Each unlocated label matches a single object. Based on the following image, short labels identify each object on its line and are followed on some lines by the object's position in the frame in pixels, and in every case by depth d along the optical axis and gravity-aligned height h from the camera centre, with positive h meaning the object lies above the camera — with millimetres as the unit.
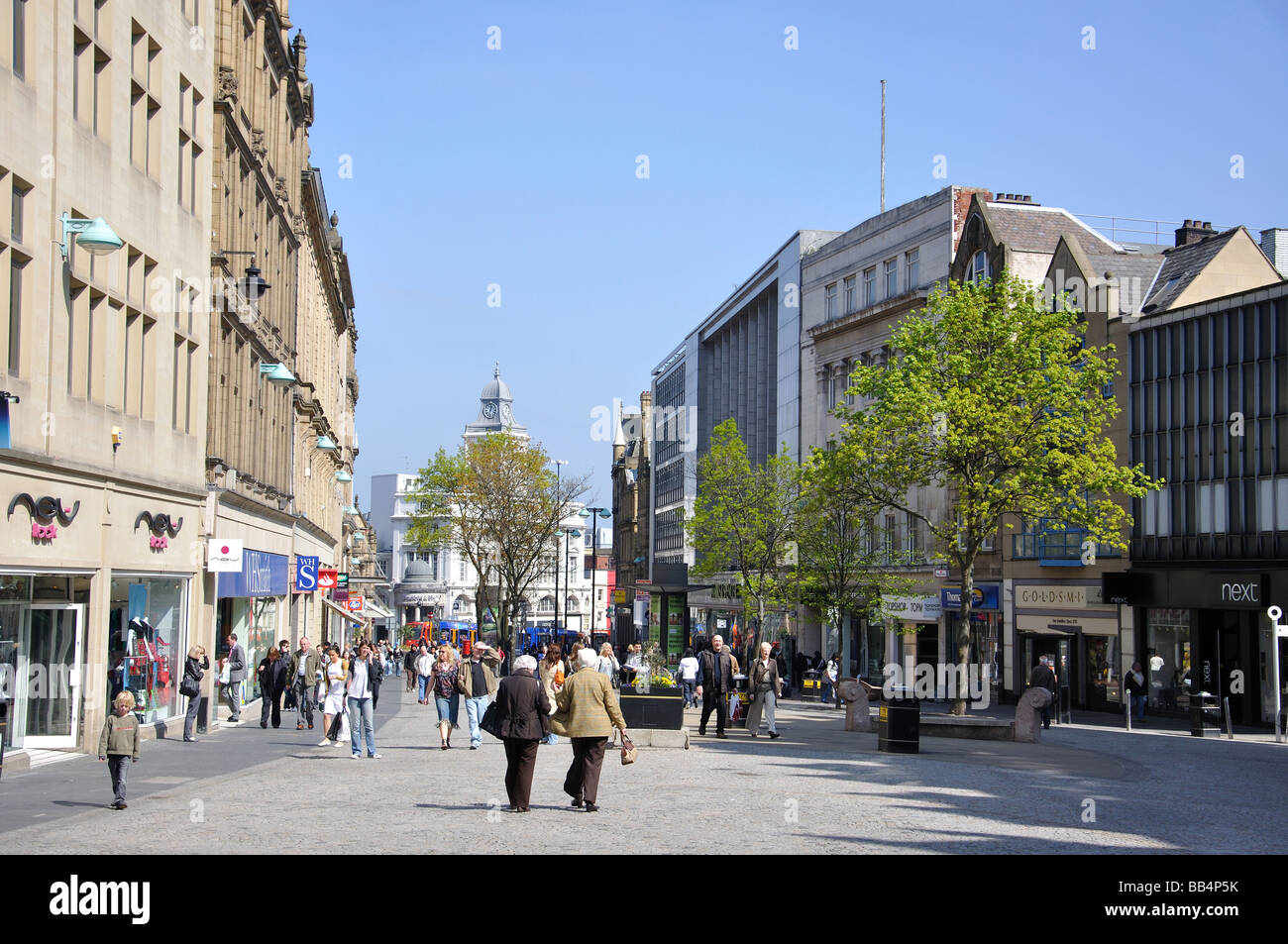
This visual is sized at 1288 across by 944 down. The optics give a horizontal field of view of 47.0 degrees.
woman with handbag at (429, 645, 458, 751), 26281 -2576
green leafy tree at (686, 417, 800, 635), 58938 +1356
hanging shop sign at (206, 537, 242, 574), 28750 -176
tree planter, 25281 -2761
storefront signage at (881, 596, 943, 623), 48031 -1812
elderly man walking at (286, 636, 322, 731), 30844 -2822
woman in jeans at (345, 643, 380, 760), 23438 -2417
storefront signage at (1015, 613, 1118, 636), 44719 -2262
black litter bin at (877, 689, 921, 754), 25656 -3041
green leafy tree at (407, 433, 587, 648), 65625 +2120
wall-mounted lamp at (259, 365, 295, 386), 32031 +3736
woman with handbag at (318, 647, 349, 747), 25297 -2364
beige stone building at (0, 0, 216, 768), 20031 +3014
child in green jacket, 15805 -2129
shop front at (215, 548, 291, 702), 32656 -1425
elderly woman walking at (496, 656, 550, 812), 15305 -1858
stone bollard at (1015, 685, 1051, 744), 29359 -3271
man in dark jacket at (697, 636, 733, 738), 27641 -2422
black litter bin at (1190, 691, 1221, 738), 34438 -3785
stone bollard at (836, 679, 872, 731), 31562 -3339
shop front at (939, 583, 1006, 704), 50438 -2675
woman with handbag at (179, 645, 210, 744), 26336 -2442
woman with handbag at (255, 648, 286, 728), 30188 -2825
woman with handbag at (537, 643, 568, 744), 28266 -2457
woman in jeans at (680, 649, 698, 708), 33719 -2817
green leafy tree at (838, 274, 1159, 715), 35656 +3283
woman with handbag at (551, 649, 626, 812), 15250 -1789
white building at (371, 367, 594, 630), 166625 -3983
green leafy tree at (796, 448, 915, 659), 51125 -298
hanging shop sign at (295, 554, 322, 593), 39344 -755
